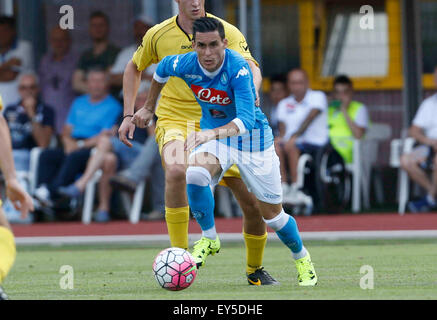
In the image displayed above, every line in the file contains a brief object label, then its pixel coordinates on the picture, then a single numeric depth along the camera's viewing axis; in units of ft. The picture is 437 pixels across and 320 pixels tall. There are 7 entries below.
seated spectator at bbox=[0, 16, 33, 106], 47.26
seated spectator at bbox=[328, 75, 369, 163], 46.19
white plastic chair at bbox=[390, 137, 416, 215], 45.80
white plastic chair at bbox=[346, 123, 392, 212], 46.39
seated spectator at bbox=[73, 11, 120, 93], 47.03
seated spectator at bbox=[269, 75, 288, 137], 47.06
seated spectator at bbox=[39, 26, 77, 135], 48.52
